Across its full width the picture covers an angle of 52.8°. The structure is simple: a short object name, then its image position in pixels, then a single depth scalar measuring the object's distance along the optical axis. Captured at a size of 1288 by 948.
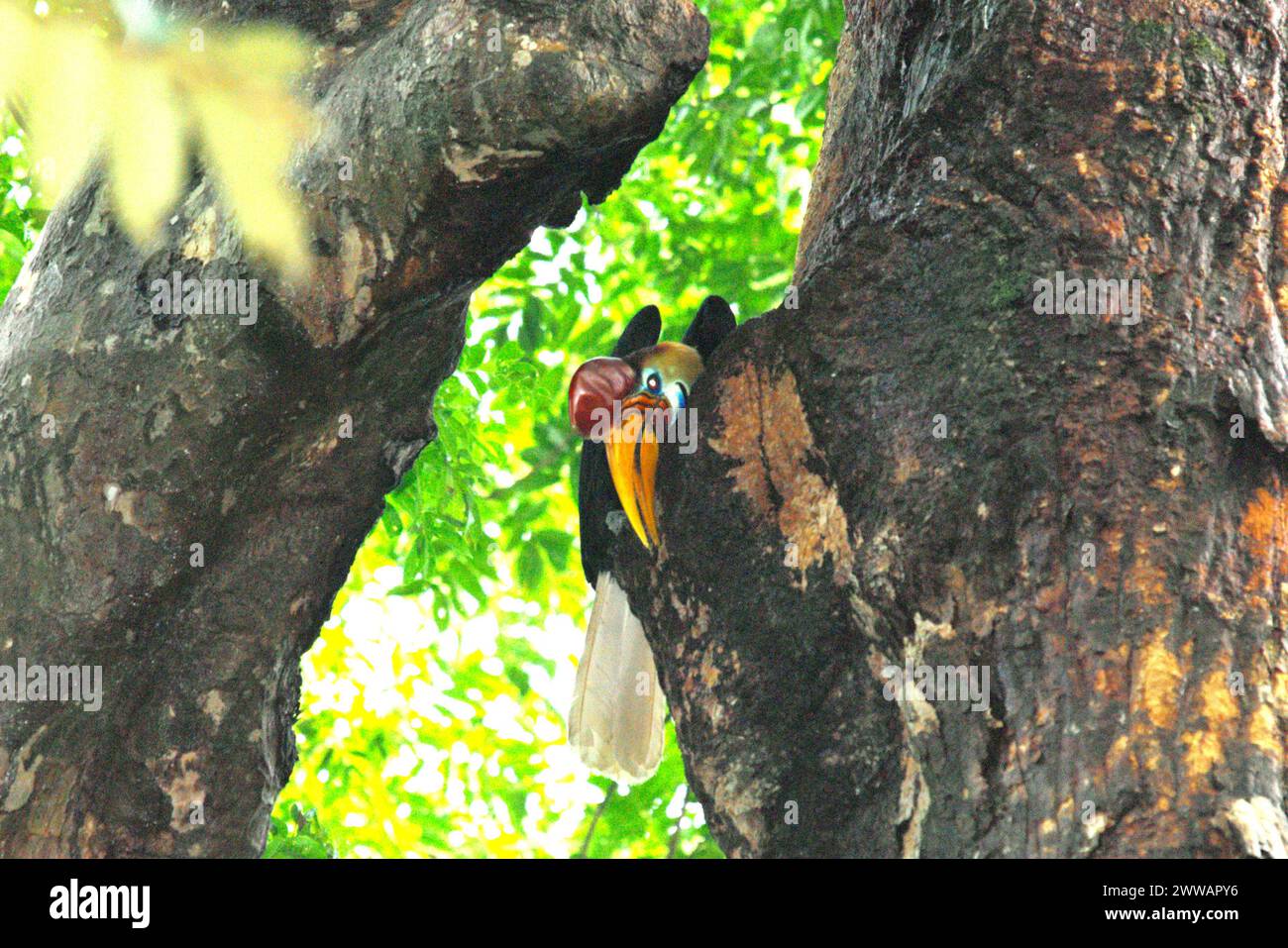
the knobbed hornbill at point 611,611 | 3.09
